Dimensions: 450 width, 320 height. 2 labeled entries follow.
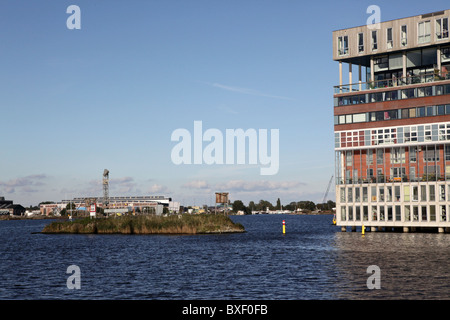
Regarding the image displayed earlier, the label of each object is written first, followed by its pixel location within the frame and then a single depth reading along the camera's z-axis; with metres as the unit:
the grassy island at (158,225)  125.00
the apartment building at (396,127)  106.94
